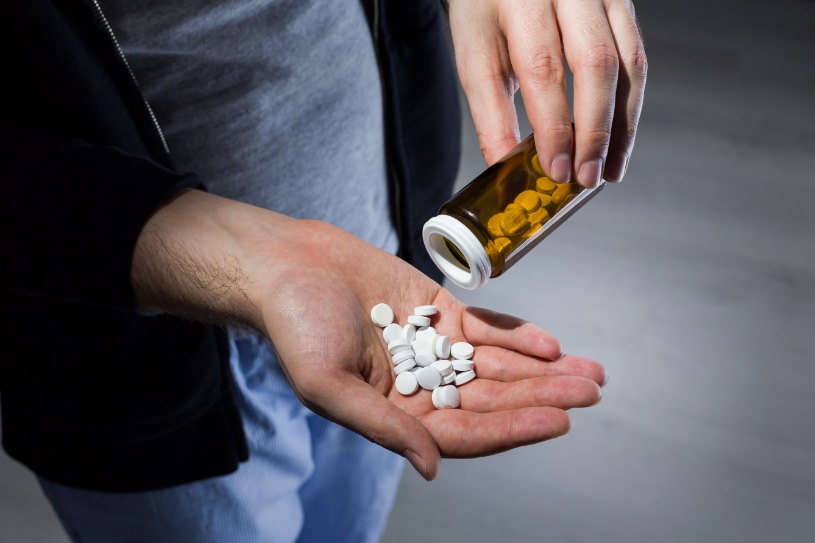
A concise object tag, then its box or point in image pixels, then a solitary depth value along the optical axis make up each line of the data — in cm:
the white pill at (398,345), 53
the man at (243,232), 49
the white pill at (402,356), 54
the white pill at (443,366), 53
